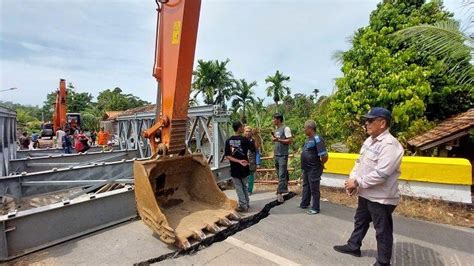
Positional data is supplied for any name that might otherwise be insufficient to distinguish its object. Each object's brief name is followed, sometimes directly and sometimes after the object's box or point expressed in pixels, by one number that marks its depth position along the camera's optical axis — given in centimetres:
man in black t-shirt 513
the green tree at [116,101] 5372
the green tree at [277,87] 3912
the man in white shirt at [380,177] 306
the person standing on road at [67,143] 1350
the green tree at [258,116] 2178
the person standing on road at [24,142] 1806
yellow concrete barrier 525
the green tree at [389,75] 851
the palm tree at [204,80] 3119
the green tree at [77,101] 5311
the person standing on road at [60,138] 1419
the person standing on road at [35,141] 2195
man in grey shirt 600
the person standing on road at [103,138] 1648
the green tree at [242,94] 3278
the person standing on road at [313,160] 507
